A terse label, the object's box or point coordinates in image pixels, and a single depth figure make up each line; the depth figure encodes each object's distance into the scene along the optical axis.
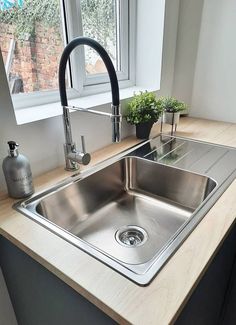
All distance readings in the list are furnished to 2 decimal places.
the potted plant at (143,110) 1.23
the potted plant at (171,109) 1.36
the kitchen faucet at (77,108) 0.76
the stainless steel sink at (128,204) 0.81
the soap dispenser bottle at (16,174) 0.74
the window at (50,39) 0.98
